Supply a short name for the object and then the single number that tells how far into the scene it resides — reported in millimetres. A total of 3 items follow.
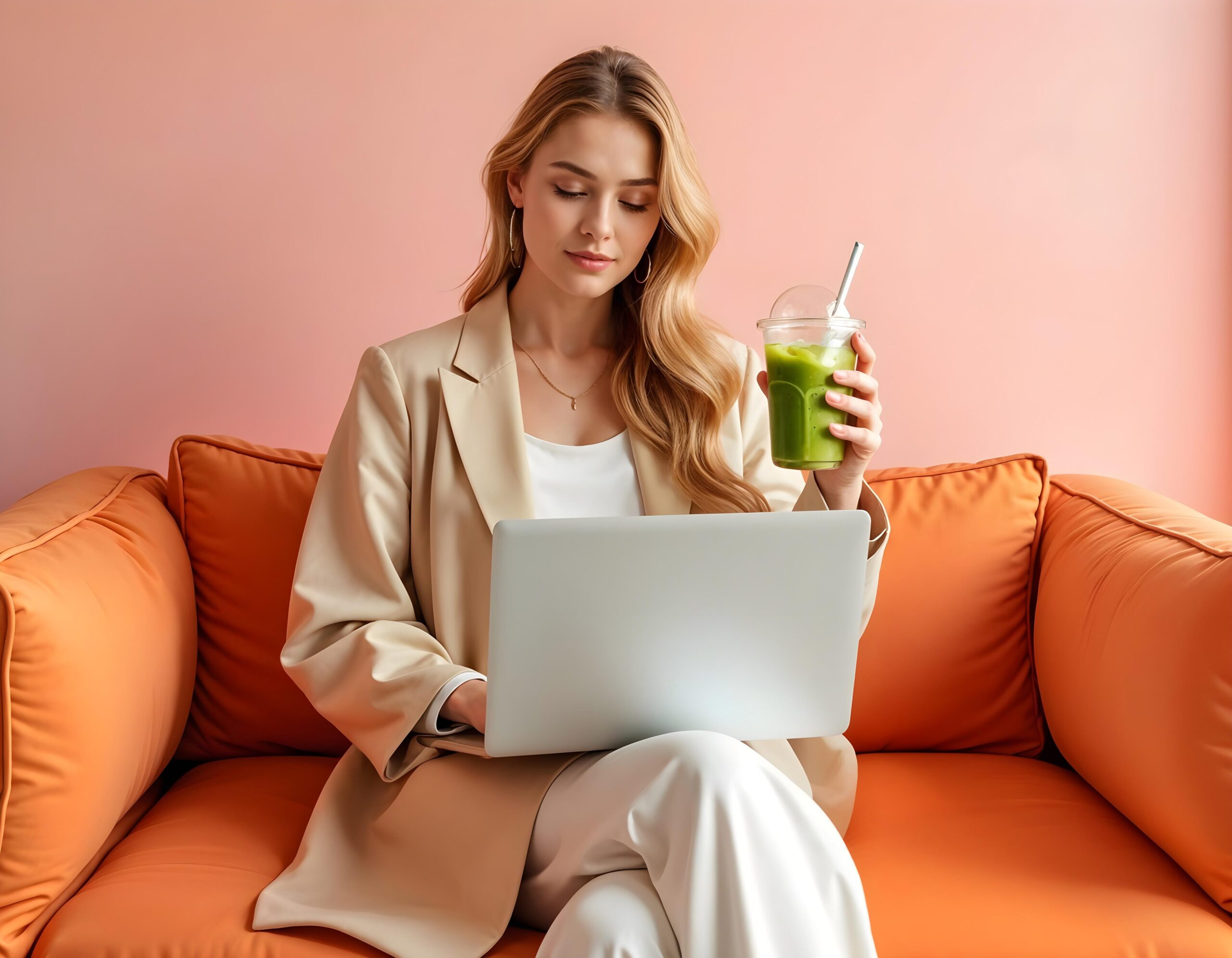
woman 1096
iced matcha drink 1296
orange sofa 1248
